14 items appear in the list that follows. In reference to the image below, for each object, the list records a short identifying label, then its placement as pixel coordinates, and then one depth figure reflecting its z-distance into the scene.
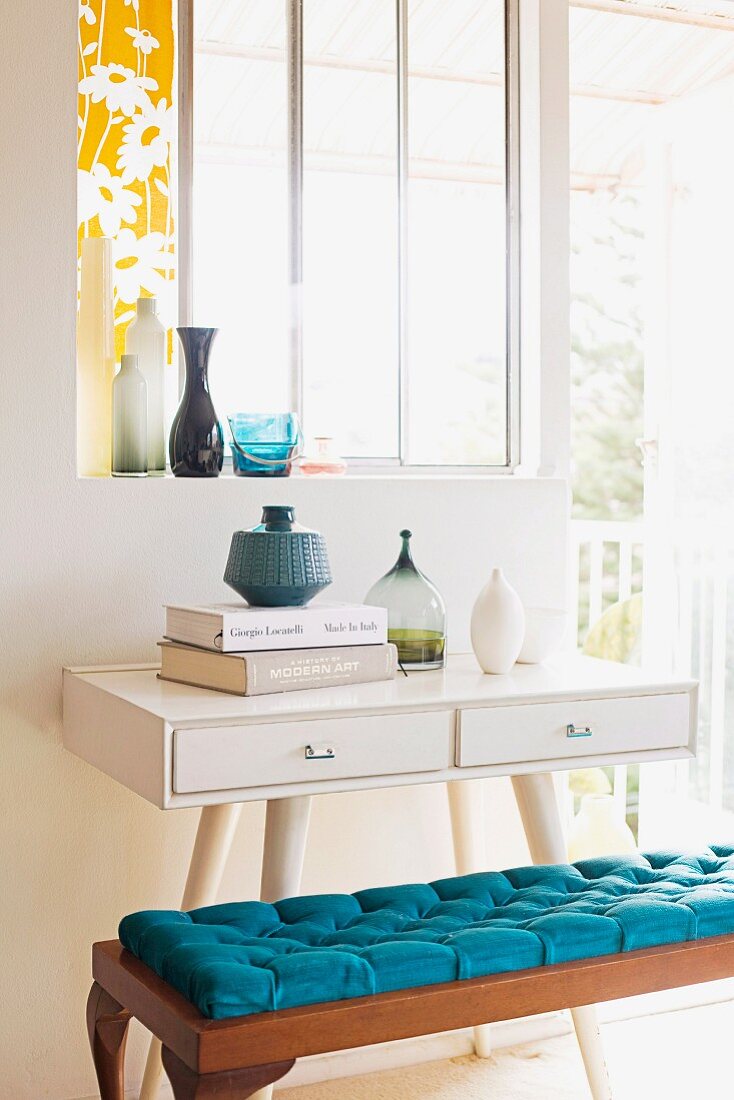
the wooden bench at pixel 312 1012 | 1.49
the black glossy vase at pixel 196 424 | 2.28
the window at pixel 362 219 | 2.51
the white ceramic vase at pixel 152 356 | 2.31
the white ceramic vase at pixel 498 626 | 2.22
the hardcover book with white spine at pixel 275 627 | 1.96
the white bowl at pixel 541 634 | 2.35
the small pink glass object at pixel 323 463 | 2.49
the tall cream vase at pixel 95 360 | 2.29
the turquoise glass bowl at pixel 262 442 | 2.36
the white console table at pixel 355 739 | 1.82
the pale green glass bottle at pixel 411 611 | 2.22
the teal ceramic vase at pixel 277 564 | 2.06
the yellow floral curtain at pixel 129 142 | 2.37
